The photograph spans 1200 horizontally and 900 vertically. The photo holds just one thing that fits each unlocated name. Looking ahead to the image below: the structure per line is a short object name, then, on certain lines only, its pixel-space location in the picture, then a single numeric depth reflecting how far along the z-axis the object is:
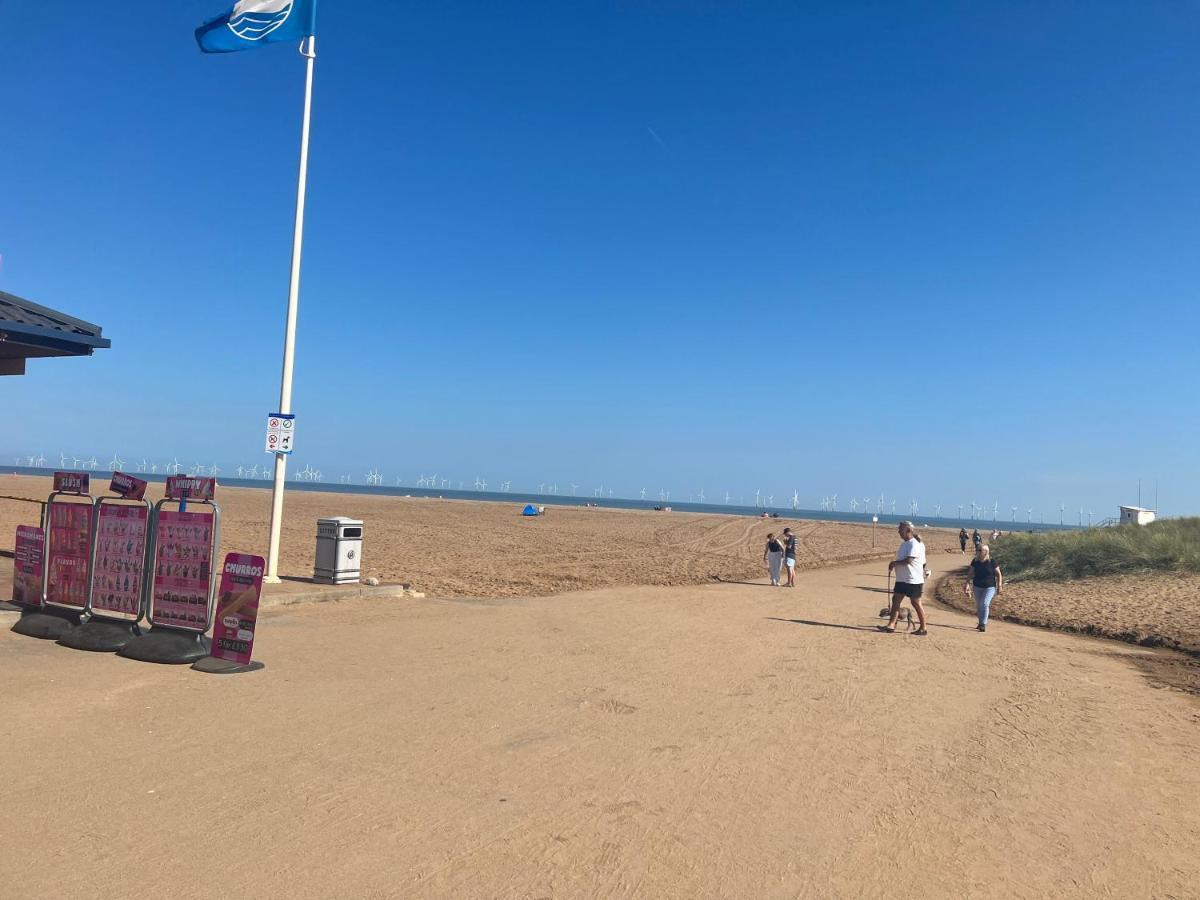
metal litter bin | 13.67
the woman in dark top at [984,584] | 14.15
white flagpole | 13.30
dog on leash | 13.59
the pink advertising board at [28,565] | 9.54
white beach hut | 40.62
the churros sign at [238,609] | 8.02
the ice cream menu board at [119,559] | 8.87
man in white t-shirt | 12.60
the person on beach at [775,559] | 20.83
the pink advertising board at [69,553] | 9.23
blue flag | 14.34
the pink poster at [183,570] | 8.45
